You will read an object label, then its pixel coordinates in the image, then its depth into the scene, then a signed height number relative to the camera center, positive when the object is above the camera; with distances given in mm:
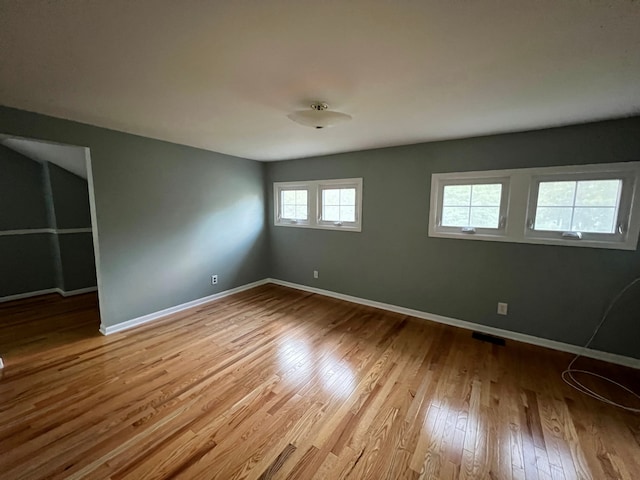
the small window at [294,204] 4338 +116
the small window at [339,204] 3780 +114
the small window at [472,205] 2826 +89
